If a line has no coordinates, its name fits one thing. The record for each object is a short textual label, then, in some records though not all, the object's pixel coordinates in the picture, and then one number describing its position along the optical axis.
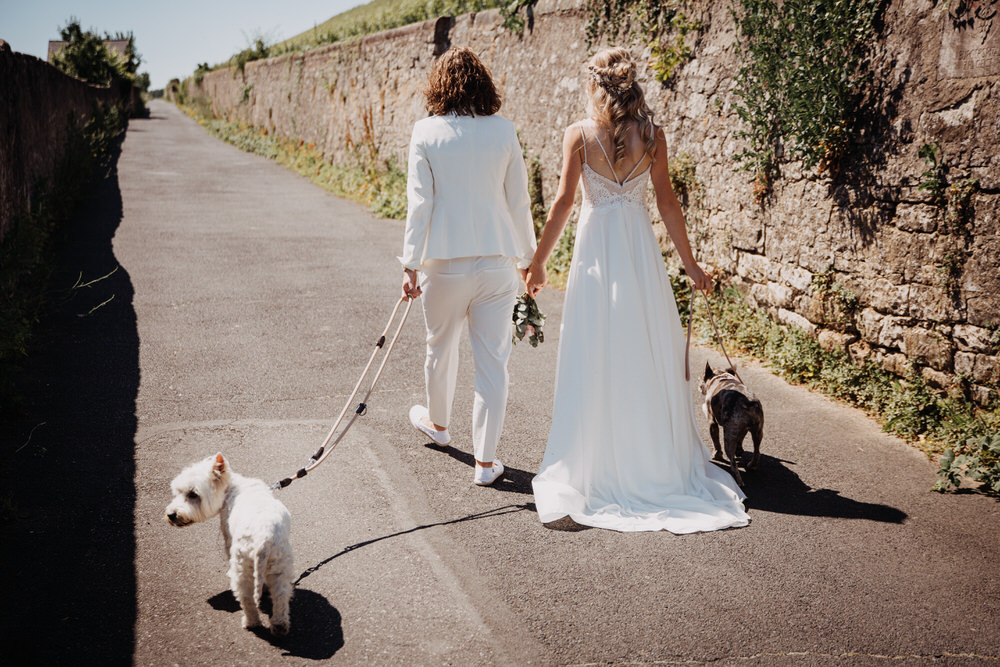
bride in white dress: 3.87
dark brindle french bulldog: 4.05
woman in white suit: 3.77
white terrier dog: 2.73
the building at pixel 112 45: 40.34
